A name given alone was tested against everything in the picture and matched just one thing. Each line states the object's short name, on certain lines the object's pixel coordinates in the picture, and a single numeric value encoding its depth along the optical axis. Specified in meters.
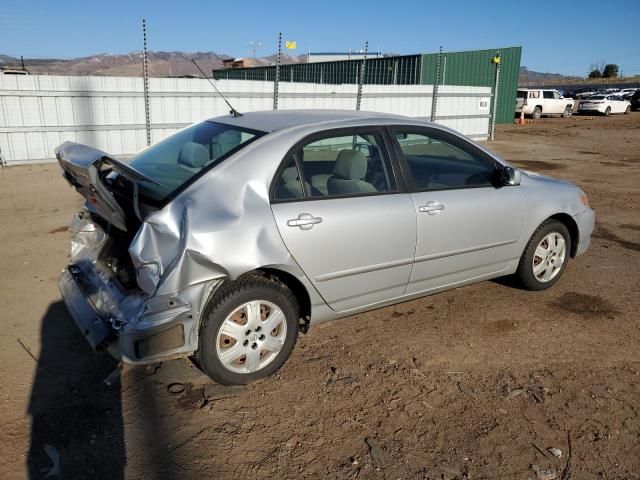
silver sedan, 2.96
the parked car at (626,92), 40.56
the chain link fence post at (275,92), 11.99
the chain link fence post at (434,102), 15.83
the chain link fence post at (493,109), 17.20
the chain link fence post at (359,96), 13.29
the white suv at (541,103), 29.42
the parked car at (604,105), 32.53
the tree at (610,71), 95.61
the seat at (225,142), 3.49
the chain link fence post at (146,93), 10.23
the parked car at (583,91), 43.66
